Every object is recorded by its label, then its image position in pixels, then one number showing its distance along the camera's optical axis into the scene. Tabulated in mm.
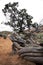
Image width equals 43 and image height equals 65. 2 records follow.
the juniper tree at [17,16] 8838
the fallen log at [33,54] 3435
